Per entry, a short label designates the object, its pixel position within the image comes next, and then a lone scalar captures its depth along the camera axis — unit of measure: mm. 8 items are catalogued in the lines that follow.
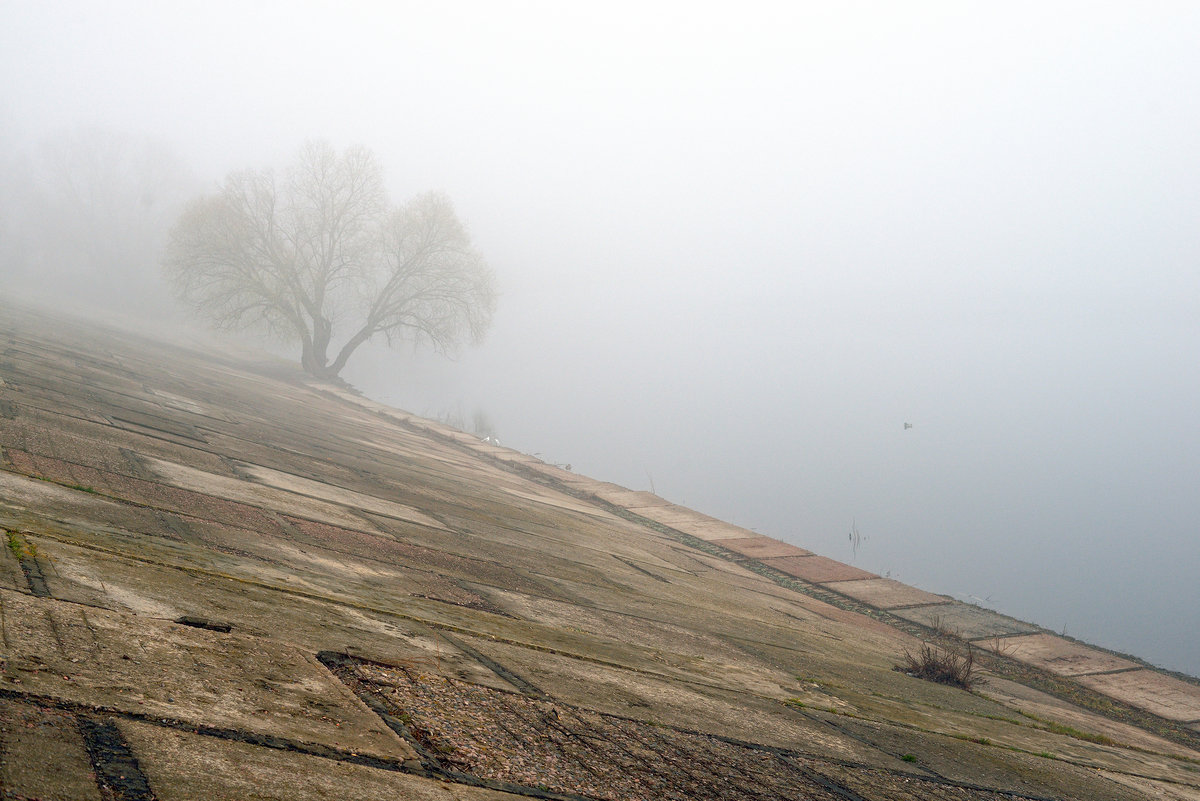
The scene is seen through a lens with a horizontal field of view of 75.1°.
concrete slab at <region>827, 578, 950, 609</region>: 10484
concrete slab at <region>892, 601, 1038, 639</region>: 9539
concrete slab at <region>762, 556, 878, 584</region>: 11375
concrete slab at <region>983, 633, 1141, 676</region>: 8422
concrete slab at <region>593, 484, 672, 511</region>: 14927
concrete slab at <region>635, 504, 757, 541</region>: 13398
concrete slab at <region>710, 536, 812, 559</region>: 12289
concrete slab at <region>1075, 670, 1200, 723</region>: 7230
